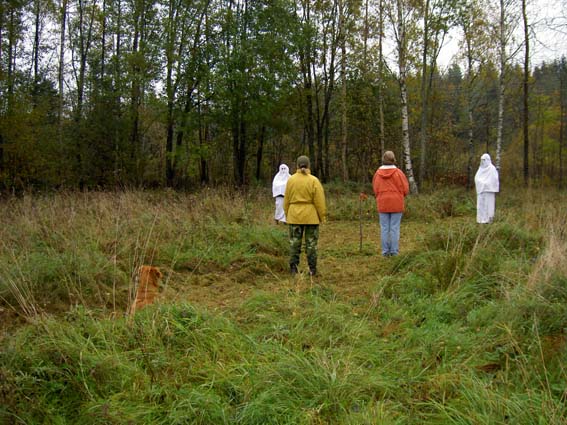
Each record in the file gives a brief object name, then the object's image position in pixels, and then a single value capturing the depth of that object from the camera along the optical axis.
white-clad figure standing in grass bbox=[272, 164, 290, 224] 11.45
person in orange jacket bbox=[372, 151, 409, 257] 7.66
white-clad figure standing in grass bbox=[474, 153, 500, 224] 10.27
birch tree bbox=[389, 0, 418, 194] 19.05
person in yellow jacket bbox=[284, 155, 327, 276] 6.55
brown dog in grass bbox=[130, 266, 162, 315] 4.97
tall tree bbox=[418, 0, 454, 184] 22.94
